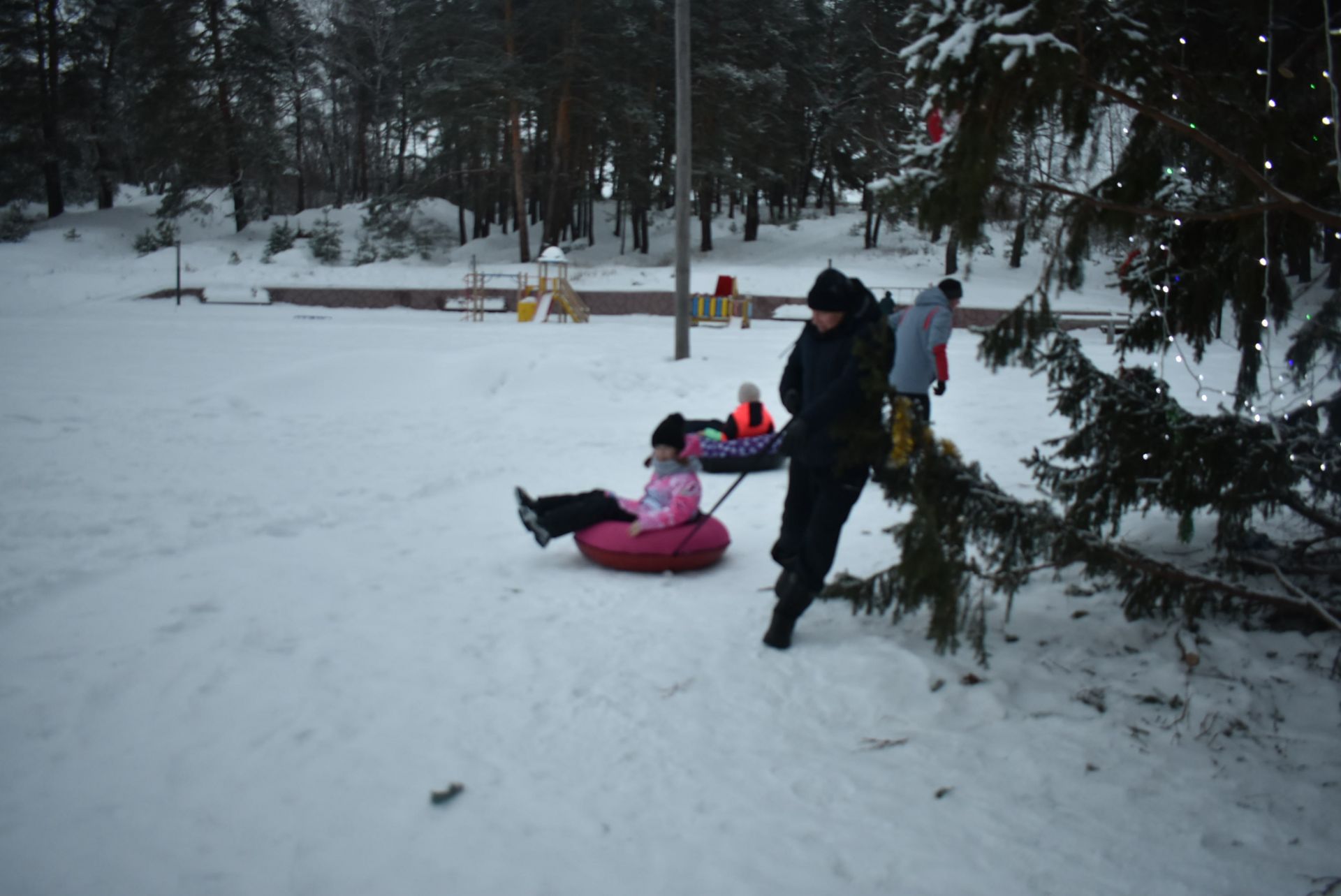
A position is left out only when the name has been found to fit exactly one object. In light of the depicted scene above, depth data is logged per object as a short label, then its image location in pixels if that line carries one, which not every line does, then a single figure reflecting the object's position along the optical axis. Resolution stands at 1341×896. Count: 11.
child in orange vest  8.57
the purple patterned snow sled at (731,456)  8.52
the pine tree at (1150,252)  3.33
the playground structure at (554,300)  22.86
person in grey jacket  7.32
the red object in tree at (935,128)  3.61
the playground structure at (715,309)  23.03
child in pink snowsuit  5.65
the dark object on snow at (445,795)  3.10
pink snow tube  5.60
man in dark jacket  4.27
